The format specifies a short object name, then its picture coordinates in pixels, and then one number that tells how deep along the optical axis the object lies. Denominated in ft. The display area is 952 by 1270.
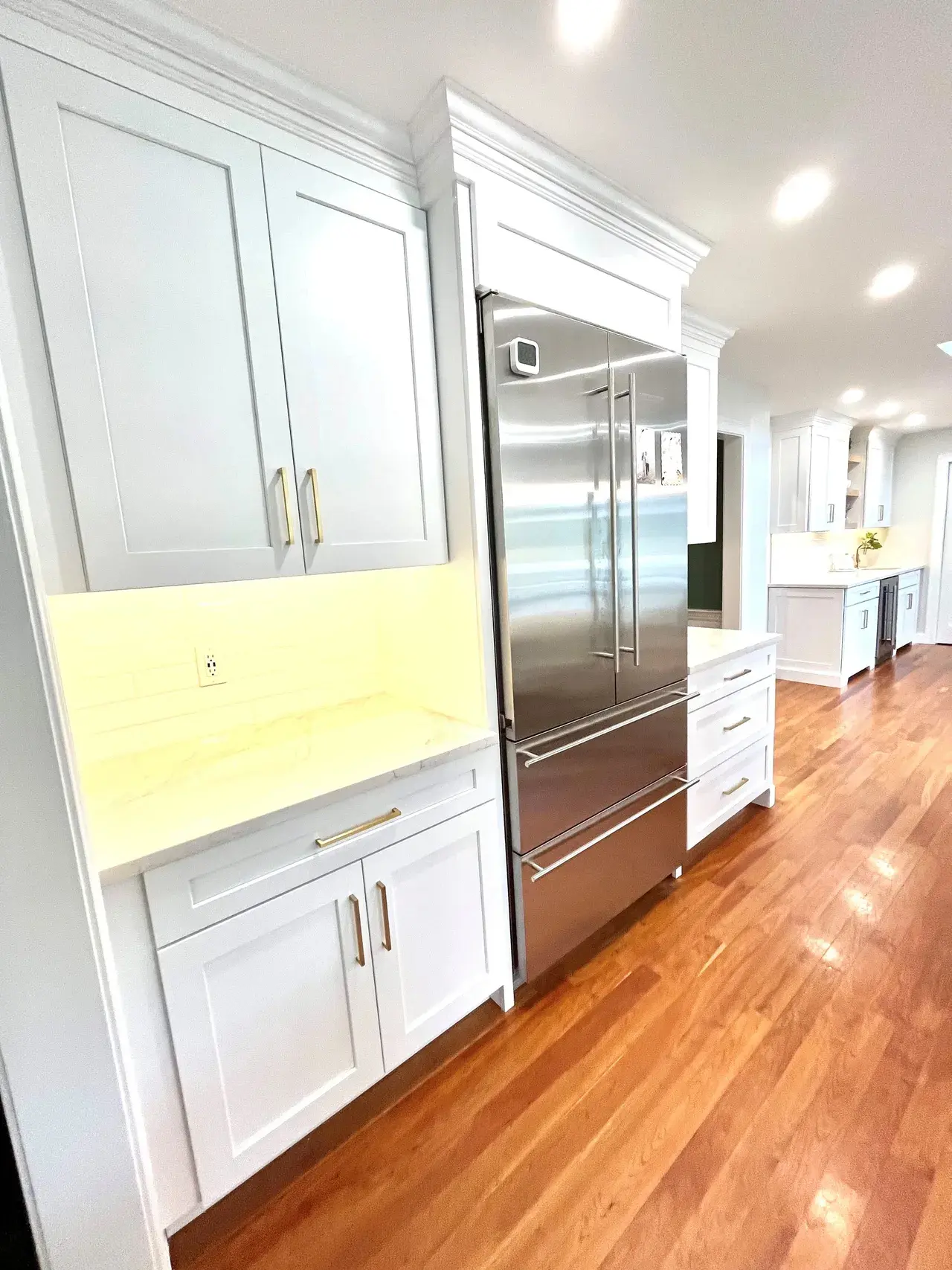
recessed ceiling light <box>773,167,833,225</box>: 5.26
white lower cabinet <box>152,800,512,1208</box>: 3.51
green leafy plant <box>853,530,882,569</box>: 19.93
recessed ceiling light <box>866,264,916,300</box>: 7.28
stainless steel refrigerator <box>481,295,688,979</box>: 4.84
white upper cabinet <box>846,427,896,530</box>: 18.31
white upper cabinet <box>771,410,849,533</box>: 15.39
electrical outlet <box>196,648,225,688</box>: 5.06
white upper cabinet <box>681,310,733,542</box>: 8.37
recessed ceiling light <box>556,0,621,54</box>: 3.45
